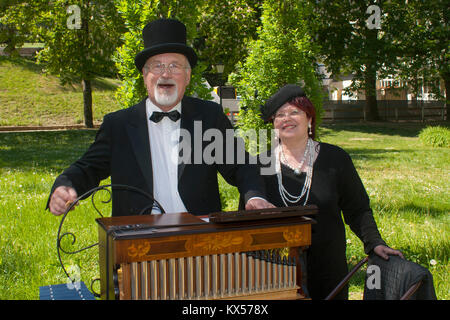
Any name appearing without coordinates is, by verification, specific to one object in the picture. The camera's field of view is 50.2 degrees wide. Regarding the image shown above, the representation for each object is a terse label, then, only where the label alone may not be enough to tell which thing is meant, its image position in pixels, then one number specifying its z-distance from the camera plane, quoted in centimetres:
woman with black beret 333
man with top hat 302
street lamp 2062
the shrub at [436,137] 1902
